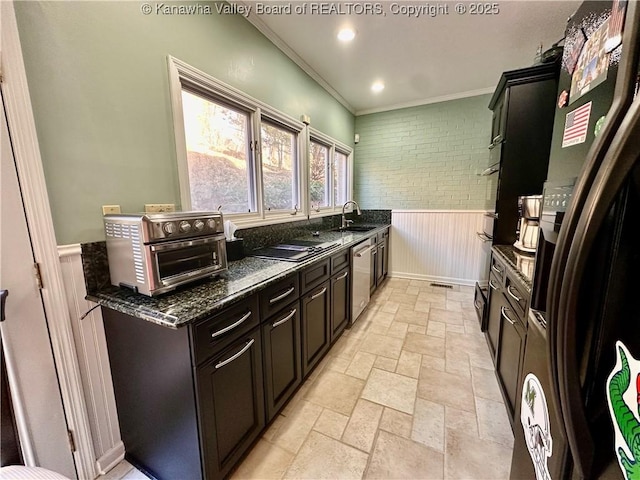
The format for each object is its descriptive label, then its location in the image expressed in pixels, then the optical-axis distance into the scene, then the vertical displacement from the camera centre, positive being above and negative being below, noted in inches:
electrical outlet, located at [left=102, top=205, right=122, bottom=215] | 50.6 -1.4
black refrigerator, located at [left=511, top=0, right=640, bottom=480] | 16.5 -7.2
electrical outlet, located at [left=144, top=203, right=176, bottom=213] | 57.7 -1.3
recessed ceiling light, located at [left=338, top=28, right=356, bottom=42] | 90.5 +57.9
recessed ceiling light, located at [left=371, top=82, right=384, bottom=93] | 133.4 +58.5
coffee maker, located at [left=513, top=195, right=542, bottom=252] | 73.6 -6.7
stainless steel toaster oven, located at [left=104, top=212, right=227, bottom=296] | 44.0 -8.6
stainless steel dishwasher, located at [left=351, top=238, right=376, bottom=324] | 104.8 -32.5
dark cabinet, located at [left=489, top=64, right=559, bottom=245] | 82.5 +20.1
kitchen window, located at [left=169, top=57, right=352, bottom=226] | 67.1 +16.0
